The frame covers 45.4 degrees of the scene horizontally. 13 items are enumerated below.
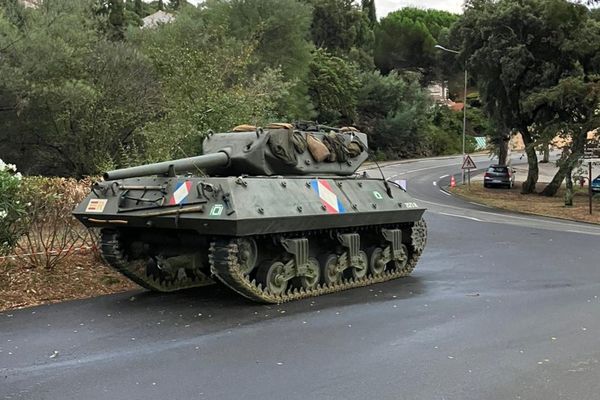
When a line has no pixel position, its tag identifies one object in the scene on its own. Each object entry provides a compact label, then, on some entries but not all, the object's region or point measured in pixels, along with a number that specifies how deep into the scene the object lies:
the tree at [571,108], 29.00
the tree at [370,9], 87.29
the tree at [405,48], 79.69
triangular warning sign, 38.09
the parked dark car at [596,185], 34.84
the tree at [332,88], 55.41
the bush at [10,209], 8.85
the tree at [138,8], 70.31
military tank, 8.22
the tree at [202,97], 15.10
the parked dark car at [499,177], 41.47
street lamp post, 36.20
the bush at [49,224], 10.00
